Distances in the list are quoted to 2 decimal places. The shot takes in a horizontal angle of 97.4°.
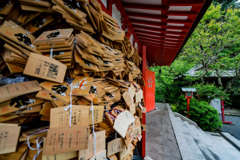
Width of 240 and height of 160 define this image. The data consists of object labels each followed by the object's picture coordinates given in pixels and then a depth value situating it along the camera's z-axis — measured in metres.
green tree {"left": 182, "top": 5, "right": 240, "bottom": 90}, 9.66
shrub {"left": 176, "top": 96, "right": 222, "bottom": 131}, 8.38
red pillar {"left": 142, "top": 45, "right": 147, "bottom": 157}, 3.81
